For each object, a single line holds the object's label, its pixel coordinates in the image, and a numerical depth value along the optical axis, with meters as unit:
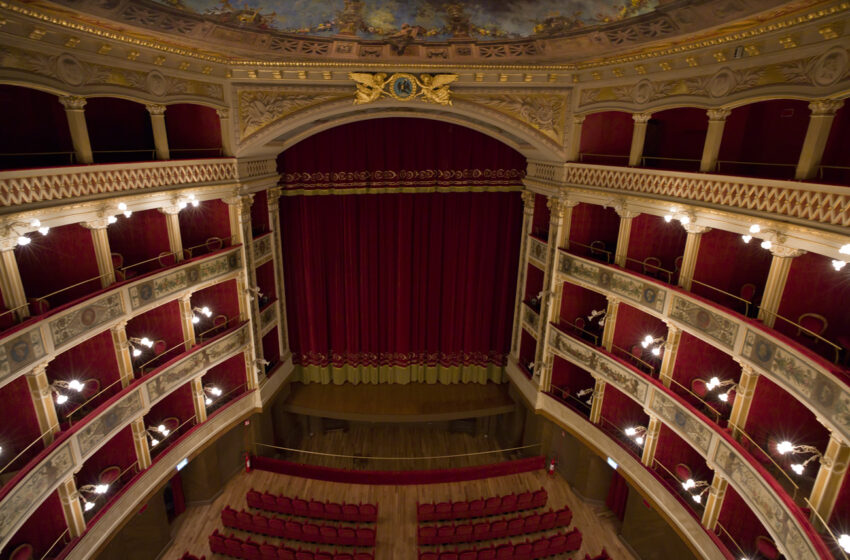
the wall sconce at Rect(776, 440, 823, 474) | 7.15
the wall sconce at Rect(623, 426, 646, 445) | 10.61
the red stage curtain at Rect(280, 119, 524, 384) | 13.80
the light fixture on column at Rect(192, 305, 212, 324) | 11.43
